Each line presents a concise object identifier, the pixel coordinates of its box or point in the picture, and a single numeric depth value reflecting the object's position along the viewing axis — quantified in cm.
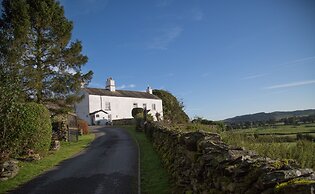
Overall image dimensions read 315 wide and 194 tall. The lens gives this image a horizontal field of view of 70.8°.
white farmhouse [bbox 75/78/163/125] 4270
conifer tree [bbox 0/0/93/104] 1686
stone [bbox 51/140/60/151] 1685
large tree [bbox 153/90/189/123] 5947
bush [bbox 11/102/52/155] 1272
